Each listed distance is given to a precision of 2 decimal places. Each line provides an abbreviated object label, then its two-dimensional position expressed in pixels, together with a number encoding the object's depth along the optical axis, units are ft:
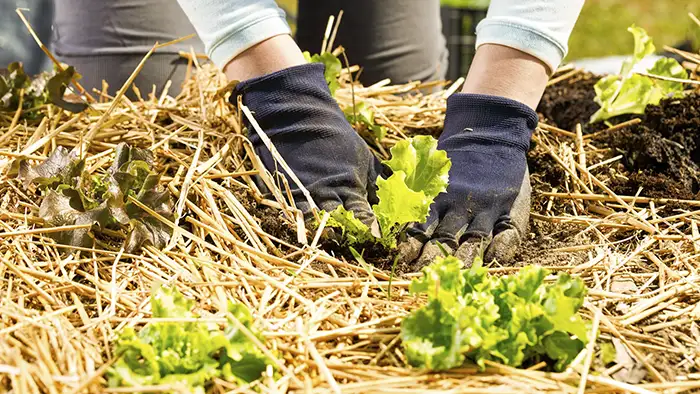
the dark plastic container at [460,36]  9.69
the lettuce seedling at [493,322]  4.11
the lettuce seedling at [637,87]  5.47
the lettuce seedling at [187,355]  4.05
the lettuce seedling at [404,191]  4.59
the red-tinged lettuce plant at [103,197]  4.55
